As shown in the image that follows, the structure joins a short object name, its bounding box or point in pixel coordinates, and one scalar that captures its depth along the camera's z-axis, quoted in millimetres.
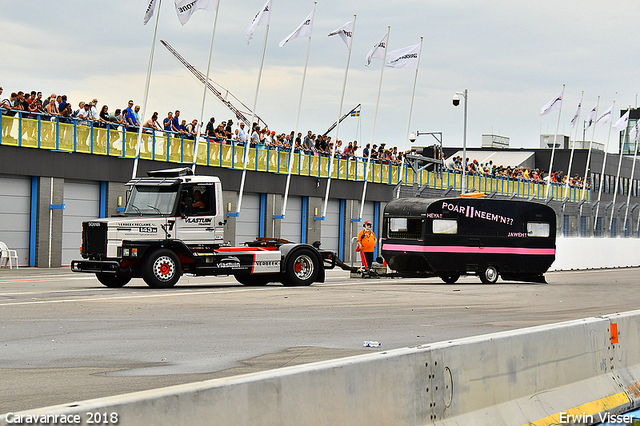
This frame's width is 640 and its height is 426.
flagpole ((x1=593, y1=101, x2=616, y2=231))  63700
